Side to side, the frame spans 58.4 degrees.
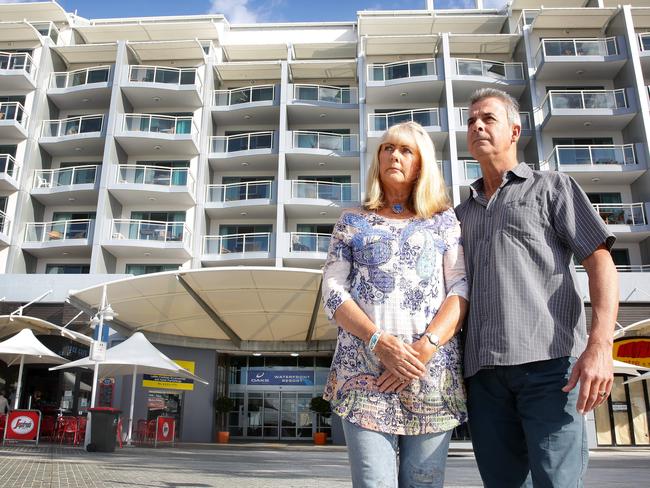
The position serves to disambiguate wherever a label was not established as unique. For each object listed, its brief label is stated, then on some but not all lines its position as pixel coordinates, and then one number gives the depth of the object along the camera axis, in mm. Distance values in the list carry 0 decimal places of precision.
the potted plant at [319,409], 22969
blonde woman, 2127
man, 2039
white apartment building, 24703
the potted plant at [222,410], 22766
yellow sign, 22484
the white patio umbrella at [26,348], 15648
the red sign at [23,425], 14328
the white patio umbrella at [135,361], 15094
